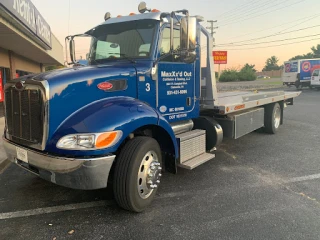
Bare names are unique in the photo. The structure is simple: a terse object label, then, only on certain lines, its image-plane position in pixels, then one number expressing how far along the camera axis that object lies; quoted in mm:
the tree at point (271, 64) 105106
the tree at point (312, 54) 85512
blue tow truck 2963
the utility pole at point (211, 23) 46500
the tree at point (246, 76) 54534
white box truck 29047
